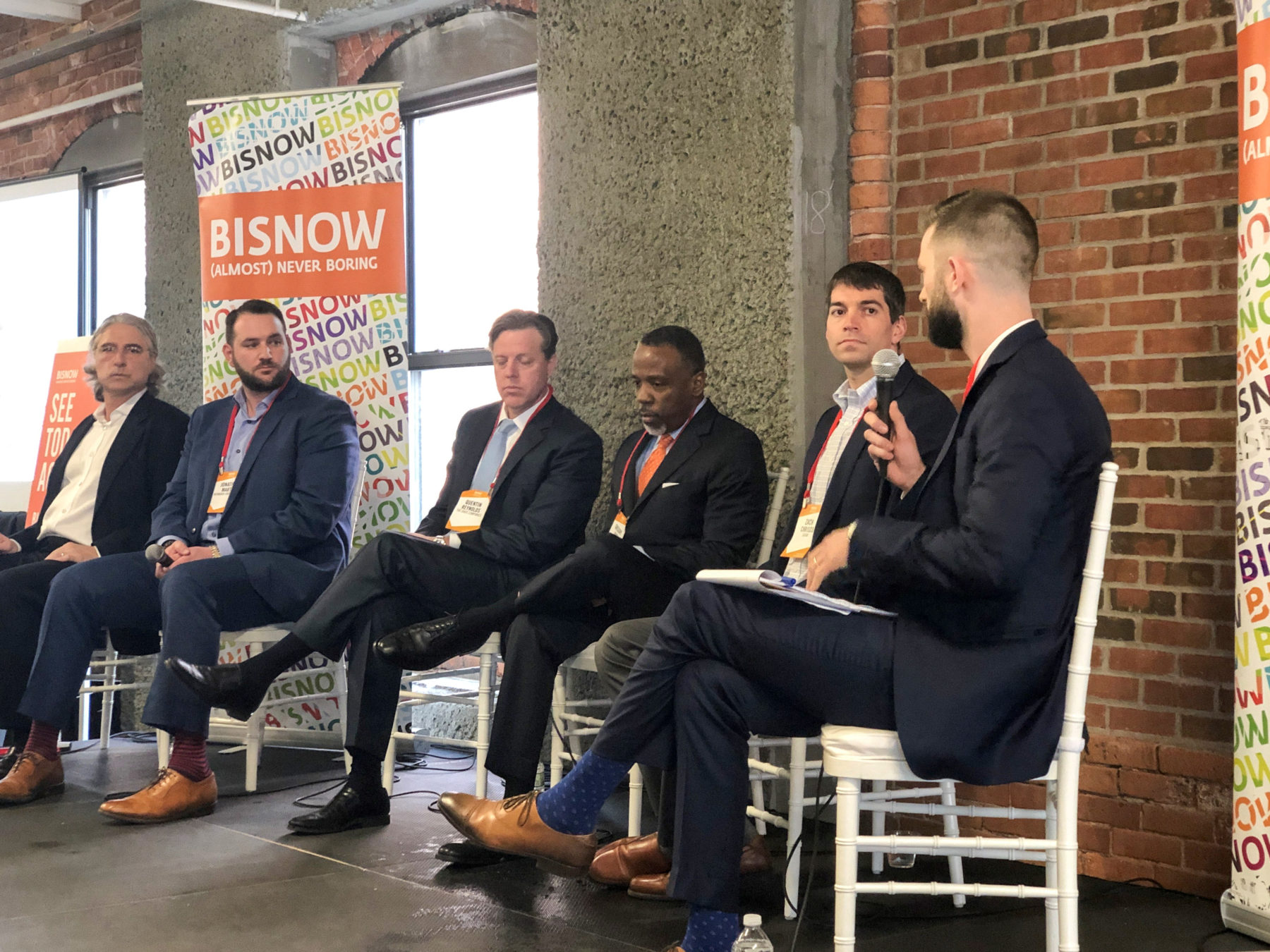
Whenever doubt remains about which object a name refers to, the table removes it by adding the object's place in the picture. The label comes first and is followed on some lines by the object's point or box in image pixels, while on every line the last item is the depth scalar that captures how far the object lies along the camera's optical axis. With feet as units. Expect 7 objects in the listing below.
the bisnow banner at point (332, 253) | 14.56
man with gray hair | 13.78
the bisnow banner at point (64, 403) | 18.38
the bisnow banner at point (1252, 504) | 8.13
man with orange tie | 10.26
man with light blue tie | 11.19
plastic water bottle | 6.73
